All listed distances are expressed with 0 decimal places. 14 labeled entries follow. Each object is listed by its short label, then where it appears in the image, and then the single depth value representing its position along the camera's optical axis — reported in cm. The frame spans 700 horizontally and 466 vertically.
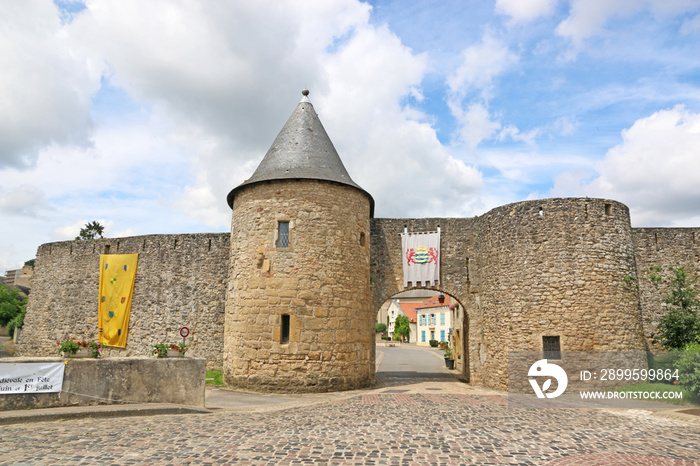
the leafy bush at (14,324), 2645
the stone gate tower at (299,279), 1244
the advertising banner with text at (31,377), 828
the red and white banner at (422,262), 1539
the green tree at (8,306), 3125
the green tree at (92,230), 4851
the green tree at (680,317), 1302
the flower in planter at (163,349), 988
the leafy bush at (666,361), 1213
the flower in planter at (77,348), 919
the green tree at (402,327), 5324
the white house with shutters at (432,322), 4397
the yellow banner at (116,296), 1797
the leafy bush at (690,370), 1055
